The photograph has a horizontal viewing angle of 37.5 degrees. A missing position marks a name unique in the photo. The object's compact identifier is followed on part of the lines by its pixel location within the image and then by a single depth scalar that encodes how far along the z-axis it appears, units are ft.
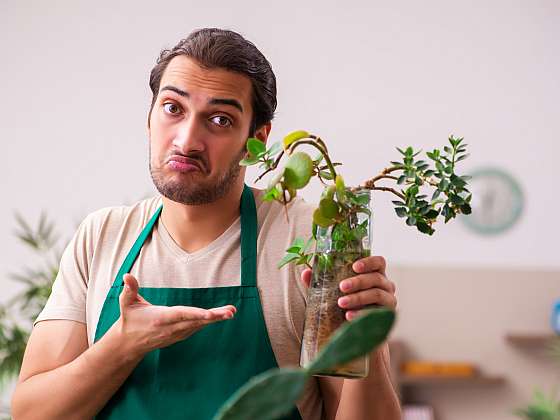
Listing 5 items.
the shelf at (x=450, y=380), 15.83
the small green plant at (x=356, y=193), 3.35
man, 4.87
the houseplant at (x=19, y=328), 10.36
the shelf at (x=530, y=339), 15.83
